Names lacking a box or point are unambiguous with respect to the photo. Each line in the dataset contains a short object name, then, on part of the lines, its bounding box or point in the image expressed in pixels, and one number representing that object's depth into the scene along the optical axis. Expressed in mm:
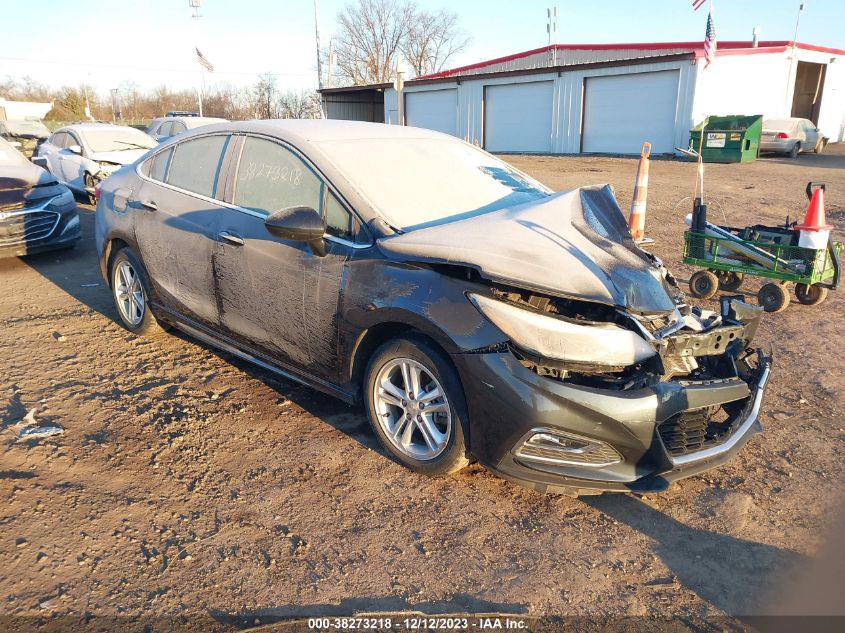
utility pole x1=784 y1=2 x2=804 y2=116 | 28144
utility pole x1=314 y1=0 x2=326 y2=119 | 37750
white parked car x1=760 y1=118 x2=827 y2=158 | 23344
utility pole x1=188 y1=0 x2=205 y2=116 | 37562
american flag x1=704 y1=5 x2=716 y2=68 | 16844
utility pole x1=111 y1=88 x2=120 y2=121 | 60103
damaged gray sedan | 2855
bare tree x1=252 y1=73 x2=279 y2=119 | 48094
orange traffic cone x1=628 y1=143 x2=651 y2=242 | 7516
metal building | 23984
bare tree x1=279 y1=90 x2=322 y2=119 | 43781
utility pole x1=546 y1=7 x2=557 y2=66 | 34844
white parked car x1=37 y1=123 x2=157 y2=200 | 11977
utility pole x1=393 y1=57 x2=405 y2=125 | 13349
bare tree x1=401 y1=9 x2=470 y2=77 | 64562
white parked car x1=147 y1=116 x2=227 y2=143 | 16594
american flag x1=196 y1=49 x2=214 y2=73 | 30575
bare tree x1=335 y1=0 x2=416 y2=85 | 60656
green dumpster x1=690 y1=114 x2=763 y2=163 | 21047
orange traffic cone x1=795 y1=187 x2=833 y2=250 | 5746
